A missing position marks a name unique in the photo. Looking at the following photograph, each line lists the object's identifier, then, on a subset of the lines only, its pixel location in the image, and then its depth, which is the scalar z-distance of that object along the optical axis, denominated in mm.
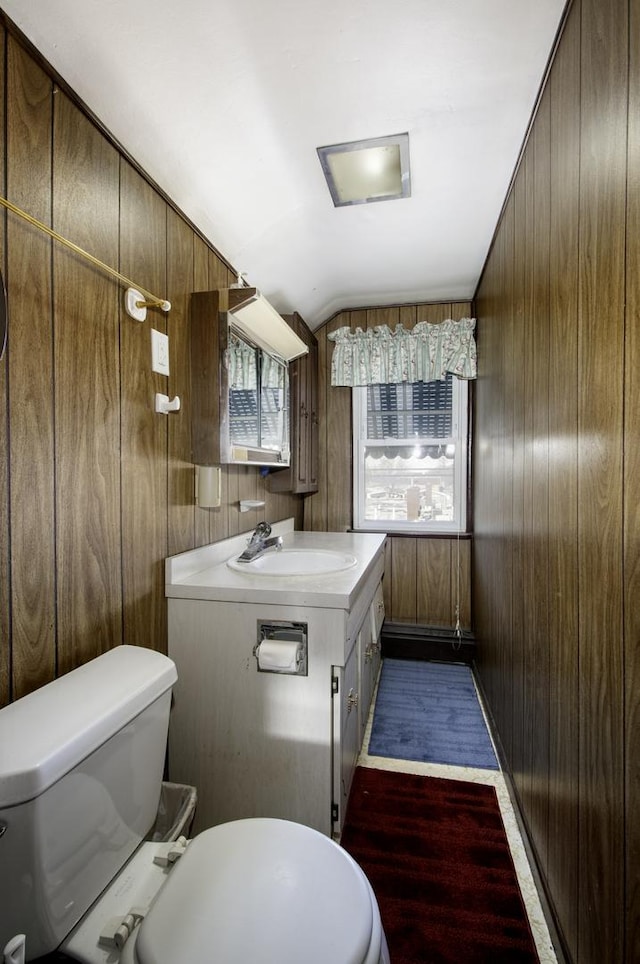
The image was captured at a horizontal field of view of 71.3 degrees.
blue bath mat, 1963
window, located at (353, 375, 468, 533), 3039
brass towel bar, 924
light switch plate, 1439
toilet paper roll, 1341
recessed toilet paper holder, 1345
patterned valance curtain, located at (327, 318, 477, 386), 2867
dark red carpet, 1165
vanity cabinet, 1371
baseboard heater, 2857
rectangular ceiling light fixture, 1559
